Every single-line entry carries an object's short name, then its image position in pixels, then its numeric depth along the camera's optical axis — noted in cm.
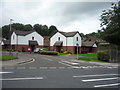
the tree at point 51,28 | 10314
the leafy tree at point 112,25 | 2255
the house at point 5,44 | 5528
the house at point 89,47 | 4804
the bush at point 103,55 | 2191
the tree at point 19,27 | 9345
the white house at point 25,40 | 4706
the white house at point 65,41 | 4394
